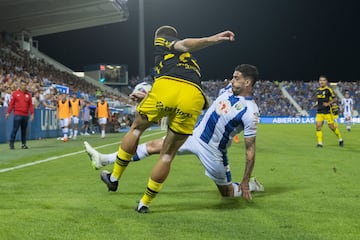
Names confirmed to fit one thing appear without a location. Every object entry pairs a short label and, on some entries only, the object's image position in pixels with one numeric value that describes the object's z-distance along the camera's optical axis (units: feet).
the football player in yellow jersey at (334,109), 48.14
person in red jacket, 47.24
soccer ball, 17.03
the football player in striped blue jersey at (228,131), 17.28
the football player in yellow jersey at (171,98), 14.58
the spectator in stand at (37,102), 67.60
